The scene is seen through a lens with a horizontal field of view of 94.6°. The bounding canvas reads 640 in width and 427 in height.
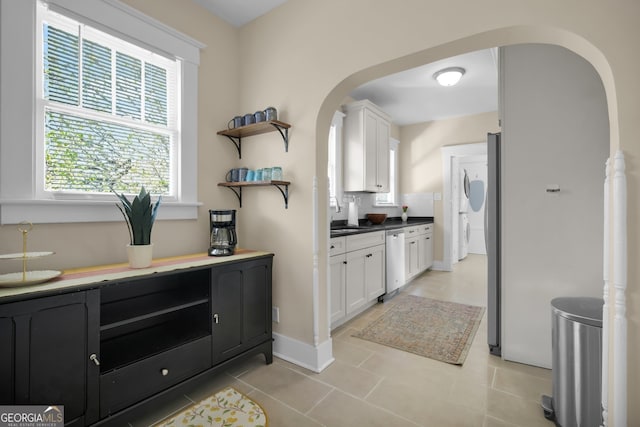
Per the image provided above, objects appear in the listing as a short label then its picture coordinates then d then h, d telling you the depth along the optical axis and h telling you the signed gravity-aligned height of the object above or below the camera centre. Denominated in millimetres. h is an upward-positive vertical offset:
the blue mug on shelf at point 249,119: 2387 +762
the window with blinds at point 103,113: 1750 +668
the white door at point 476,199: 7391 +351
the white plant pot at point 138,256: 1746 -255
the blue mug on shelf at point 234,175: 2537 +327
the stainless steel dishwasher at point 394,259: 3799 -618
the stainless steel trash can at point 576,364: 1462 -787
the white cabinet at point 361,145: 4188 +985
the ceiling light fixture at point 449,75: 3500 +1648
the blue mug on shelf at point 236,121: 2490 +780
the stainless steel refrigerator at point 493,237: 2441 -204
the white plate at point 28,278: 1303 -310
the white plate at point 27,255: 1347 -198
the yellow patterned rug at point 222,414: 1638 -1168
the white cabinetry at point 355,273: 2842 -648
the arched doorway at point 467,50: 1349 +916
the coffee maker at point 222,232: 2215 -152
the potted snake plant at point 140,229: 1750 -99
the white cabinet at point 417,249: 4430 -604
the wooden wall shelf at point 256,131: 2305 +696
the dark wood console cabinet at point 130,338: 1237 -702
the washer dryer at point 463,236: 6681 -541
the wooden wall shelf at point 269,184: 2290 +234
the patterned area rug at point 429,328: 2516 -1149
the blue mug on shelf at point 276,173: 2316 +313
